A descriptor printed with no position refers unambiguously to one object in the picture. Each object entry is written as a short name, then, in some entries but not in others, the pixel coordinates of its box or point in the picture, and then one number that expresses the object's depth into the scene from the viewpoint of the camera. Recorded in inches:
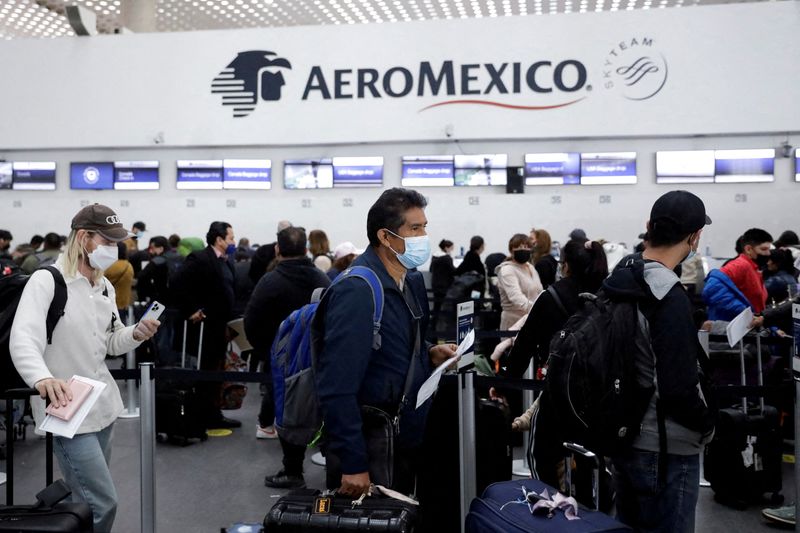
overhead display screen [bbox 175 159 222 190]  540.7
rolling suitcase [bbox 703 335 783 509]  170.6
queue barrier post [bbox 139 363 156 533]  138.1
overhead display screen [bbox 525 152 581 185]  492.7
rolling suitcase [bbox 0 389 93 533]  85.9
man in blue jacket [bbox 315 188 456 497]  86.4
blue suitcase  85.5
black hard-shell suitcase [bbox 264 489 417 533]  81.4
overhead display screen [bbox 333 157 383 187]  517.7
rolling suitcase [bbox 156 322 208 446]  226.1
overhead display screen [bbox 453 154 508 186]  502.9
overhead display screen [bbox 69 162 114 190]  557.3
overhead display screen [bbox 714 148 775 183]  472.7
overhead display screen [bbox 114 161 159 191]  549.6
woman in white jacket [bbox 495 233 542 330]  244.2
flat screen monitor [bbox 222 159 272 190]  534.3
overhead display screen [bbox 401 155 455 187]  508.7
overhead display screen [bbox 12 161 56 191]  564.7
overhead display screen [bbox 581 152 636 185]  487.8
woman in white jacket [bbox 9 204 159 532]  100.2
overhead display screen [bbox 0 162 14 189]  573.0
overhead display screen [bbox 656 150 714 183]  479.5
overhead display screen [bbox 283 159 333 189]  524.7
